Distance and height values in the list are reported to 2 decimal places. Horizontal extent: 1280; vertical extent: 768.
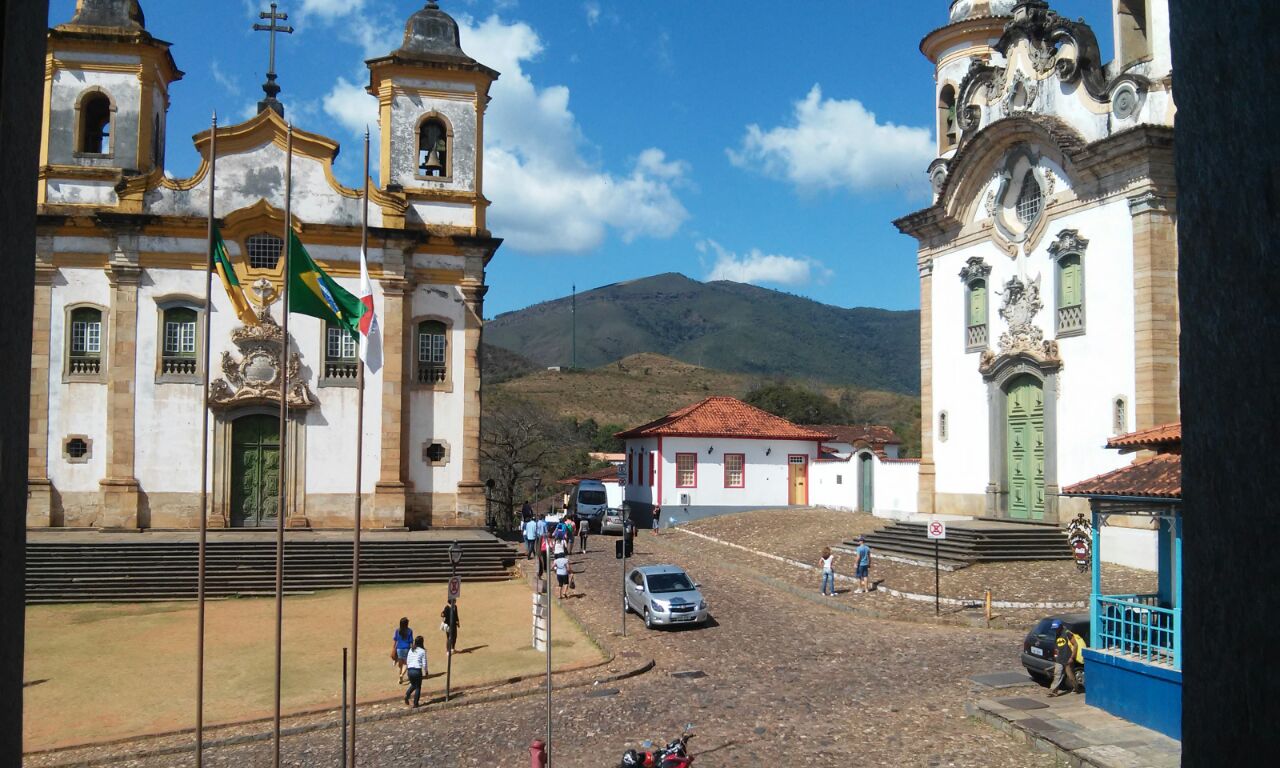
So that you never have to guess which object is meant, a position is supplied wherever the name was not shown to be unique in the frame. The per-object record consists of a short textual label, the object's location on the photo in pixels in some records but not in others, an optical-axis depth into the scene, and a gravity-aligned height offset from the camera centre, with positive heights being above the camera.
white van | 38.16 -2.46
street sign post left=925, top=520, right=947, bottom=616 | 20.25 -1.87
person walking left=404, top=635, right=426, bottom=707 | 14.18 -3.25
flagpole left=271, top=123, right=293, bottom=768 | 9.48 -0.53
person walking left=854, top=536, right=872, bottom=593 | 22.92 -2.95
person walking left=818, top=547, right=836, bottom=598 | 22.34 -2.95
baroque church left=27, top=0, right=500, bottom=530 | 27.45 +3.15
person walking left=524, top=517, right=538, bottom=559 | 27.02 -2.68
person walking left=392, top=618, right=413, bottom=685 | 14.88 -3.06
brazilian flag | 11.90 +1.73
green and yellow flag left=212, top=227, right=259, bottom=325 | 12.12 +1.94
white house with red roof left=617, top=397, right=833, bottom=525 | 40.12 -1.07
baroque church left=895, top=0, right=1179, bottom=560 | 23.12 +4.73
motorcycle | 9.64 -3.09
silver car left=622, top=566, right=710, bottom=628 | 19.45 -3.17
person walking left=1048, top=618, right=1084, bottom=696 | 13.59 -3.00
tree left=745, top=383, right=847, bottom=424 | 73.81 +2.46
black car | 13.91 -2.92
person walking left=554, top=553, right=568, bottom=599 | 23.23 -3.15
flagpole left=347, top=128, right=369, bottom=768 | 10.05 -1.51
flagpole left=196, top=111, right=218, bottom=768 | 9.20 -0.93
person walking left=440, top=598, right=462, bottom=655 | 15.61 -2.93
